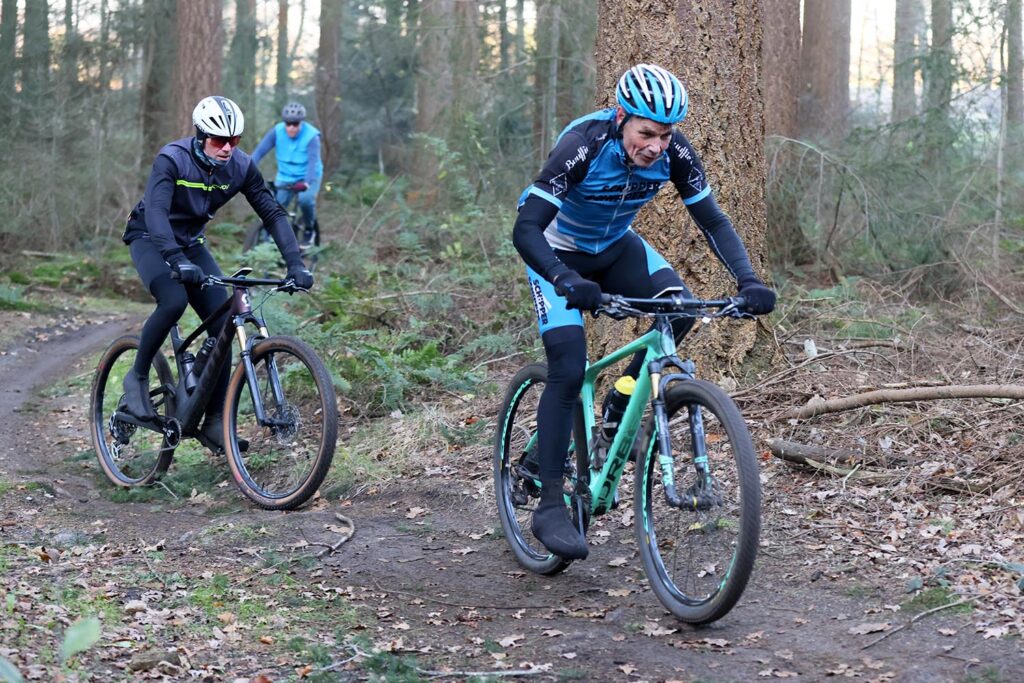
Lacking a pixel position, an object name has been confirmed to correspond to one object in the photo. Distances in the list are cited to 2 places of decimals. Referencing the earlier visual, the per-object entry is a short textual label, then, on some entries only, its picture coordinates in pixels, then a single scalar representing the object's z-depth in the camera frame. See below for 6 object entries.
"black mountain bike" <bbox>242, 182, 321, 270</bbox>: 13.81
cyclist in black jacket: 6.70
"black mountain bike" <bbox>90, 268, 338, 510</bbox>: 6.58
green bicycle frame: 4.77
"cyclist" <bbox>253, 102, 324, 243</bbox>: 14.96
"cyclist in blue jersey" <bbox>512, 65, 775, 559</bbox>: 4.71
